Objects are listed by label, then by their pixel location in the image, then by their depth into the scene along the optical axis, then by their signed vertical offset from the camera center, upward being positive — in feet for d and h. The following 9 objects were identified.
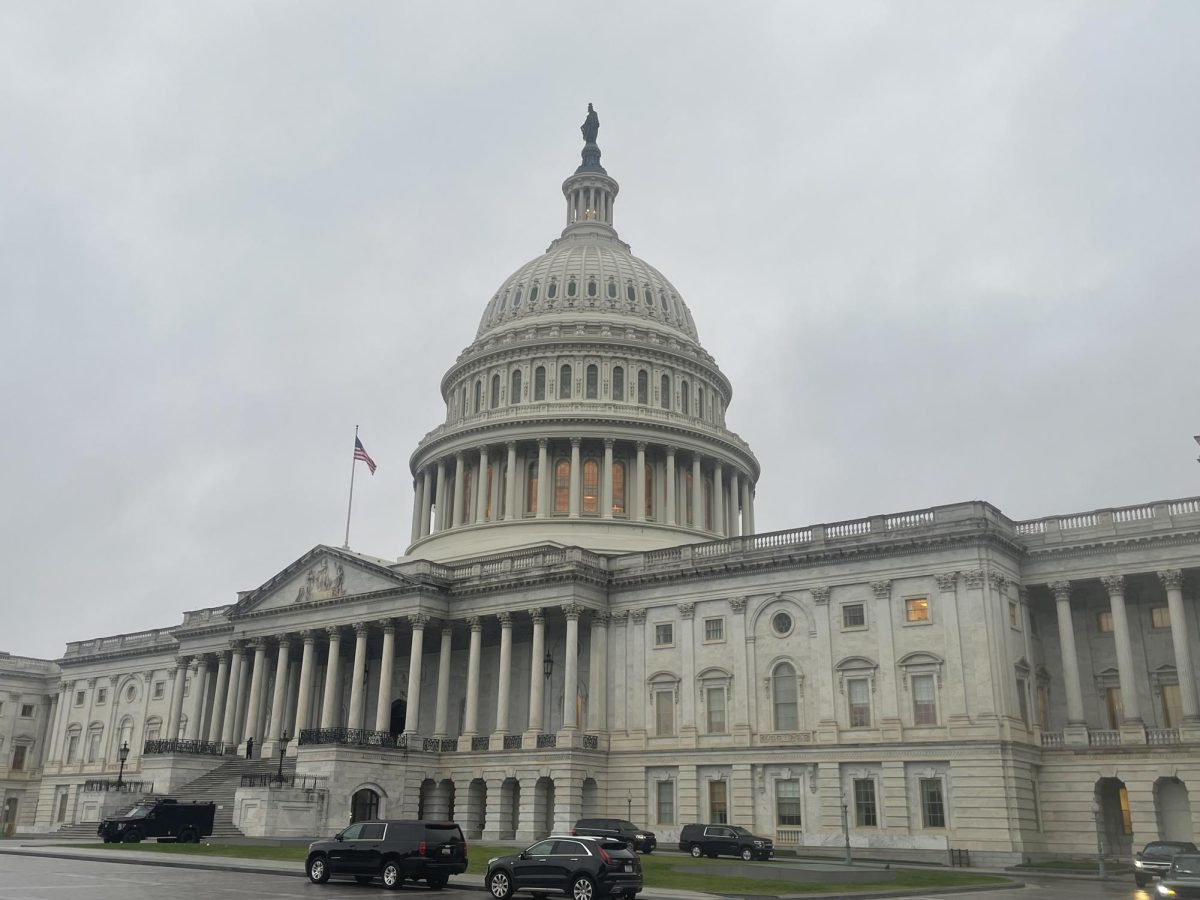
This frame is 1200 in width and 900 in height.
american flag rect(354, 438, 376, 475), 269.23 +81.96
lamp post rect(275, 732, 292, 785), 220.72 +14.09
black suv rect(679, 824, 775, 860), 153.99 -2.58
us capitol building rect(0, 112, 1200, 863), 173.58 +28.47
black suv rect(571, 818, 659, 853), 154.71 -1.37
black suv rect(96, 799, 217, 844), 169.07 -1.42
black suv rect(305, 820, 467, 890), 101.55 -3.16
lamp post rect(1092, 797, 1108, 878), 166.40 +2.34
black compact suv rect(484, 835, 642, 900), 88.94 -3.77
